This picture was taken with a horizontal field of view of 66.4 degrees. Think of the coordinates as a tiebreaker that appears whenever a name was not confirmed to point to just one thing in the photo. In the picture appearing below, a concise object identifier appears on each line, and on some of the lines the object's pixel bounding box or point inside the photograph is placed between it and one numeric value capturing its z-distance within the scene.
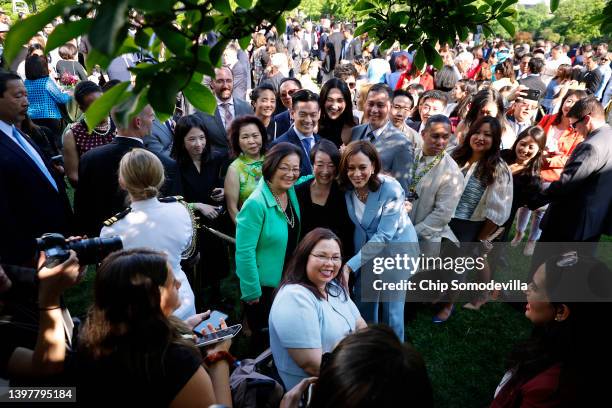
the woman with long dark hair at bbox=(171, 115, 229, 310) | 4.29
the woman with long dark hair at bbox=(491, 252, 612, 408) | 2.02
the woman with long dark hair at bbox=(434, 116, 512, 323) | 4.41
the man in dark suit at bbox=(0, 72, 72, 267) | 3.11
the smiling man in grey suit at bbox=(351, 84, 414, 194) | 4.26
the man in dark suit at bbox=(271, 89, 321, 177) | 4.63
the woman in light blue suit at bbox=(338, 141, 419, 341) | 3.68
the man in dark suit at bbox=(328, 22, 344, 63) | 15.51
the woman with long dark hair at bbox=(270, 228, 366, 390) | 2.69
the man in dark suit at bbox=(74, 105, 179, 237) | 3.53
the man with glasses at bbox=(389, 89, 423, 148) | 5.22
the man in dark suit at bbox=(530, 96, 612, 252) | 4.37
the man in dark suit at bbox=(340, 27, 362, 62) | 15.72
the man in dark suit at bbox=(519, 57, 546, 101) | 8.53
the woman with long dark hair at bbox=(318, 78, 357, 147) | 5.19
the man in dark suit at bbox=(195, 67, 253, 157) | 5.07
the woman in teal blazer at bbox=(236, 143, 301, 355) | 3.58
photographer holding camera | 1.76
